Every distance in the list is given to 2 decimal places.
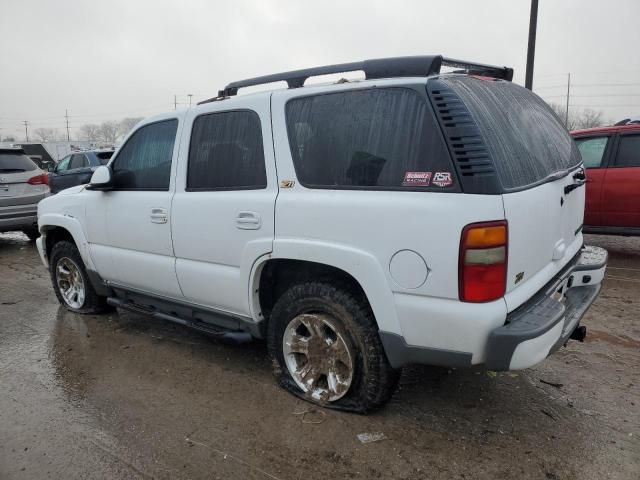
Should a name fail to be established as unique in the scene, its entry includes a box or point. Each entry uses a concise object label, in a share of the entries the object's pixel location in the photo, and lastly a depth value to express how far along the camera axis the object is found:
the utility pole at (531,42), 10.76
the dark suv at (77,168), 14.09
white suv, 2.39
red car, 6.40
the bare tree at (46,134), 126.50
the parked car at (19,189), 8.45
